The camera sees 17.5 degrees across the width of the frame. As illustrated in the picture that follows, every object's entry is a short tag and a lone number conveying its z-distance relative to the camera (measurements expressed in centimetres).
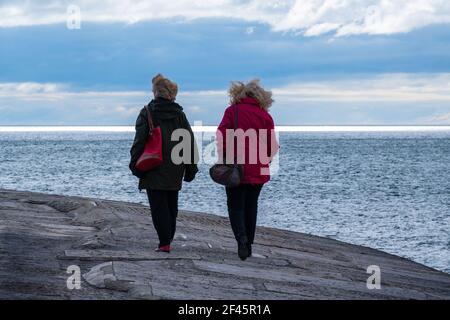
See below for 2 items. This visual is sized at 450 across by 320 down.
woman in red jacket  1442
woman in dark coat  1484
